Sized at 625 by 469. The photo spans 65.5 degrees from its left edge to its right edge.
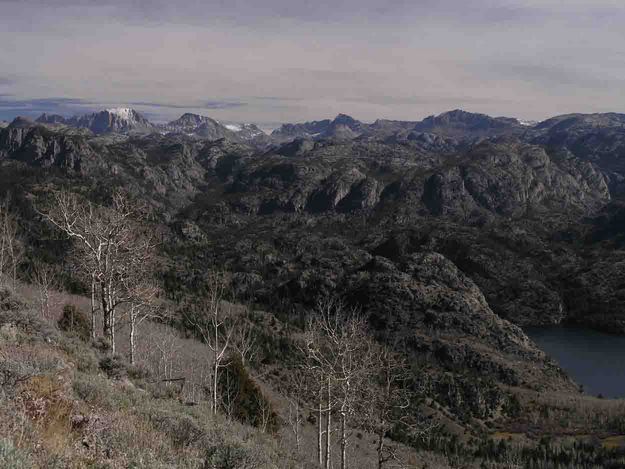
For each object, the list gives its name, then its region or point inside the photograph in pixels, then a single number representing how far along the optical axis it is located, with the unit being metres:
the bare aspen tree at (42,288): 50.64
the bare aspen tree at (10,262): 45.41
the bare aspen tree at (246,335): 105.61
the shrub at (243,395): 47.22
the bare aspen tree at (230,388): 48.51
